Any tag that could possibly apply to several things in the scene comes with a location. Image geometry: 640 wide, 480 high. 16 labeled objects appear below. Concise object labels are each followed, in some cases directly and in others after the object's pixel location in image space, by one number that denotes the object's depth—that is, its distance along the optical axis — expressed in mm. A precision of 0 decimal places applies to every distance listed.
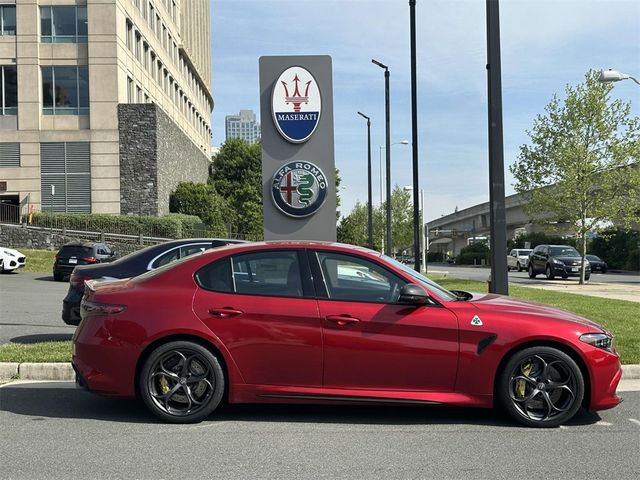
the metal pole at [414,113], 21391
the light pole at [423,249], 33200
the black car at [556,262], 29938
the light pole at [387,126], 28659
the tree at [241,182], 51312
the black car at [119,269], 8781
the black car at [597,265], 43062
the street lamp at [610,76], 19859
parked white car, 25797
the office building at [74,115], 35469
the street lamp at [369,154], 37328
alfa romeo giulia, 5629
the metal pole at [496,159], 9469
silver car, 46188
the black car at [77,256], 24172
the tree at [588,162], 26109
